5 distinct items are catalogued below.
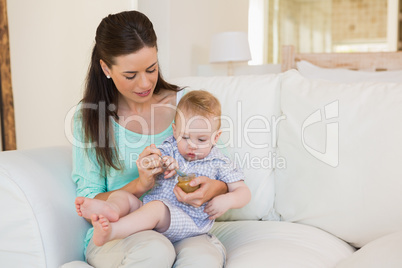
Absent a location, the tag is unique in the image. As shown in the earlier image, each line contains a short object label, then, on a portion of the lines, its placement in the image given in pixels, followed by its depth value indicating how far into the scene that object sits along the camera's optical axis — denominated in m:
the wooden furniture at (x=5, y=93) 3.58
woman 1.29
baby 1.28
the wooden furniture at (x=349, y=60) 2.81
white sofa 1.26
